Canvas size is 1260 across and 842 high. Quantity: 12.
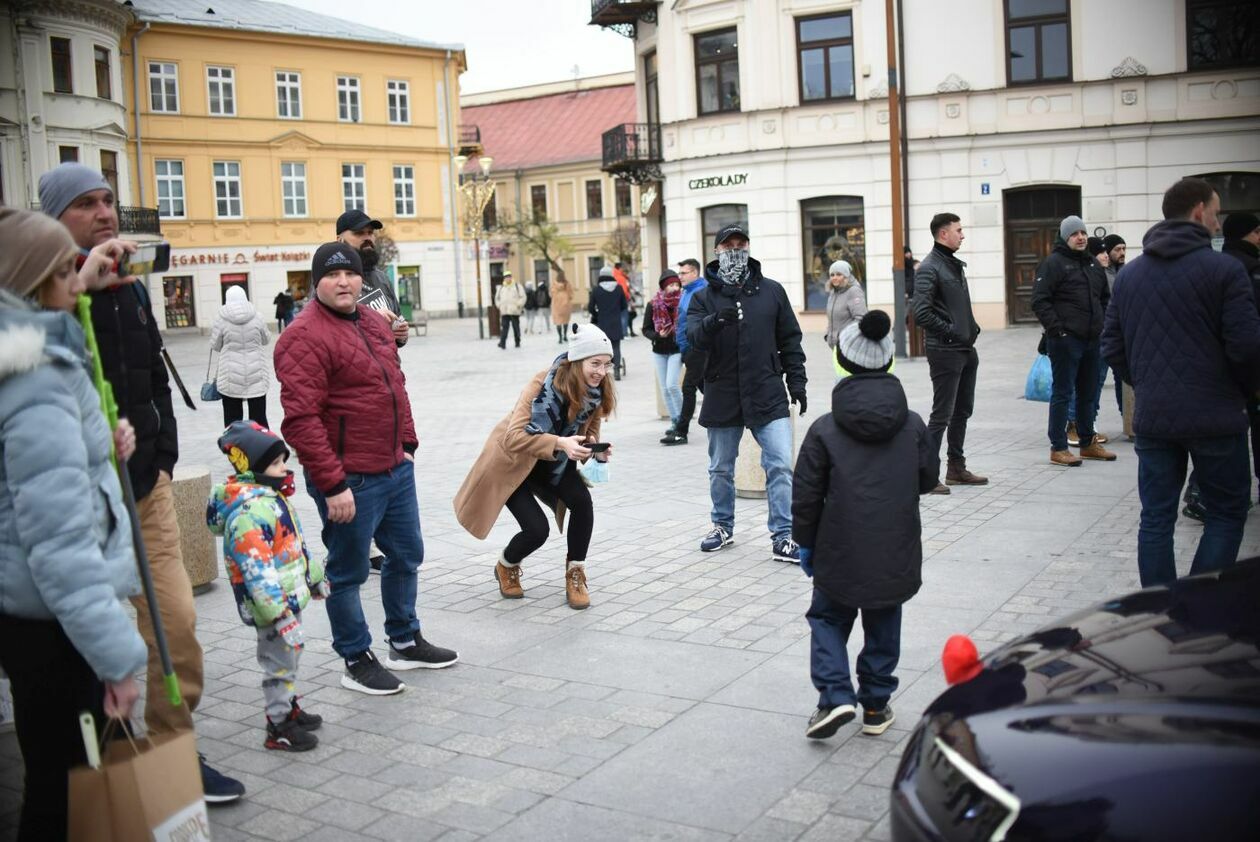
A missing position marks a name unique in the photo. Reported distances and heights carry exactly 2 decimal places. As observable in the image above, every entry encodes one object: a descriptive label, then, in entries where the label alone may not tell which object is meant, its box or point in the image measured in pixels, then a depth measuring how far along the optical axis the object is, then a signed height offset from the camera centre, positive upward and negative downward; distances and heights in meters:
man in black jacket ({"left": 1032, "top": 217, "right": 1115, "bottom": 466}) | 10.52 -0.21
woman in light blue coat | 3.13 -0.50
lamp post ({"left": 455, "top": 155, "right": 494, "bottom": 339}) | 37.12 +3.68
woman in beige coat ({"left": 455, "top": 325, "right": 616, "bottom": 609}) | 6.67 -0.75
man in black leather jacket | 9.67 -0.25
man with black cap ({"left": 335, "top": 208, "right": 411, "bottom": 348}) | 6.99 +0.40
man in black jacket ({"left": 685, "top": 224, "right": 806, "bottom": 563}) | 7.81 -0.32
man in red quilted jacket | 5.27 -0.47
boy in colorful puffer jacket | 4.76 -0.88
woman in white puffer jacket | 11.76 -0.20
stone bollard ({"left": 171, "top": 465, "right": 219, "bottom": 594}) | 7.52 -1.20
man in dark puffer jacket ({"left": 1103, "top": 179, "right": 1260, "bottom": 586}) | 5.76 -0.38
